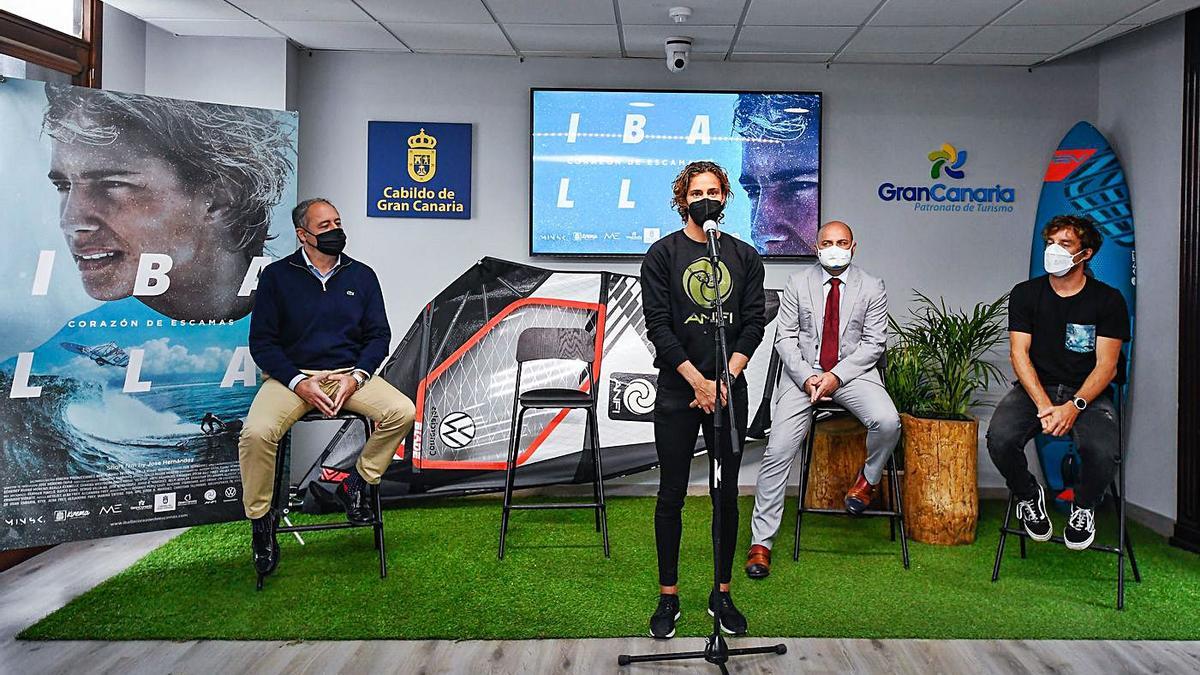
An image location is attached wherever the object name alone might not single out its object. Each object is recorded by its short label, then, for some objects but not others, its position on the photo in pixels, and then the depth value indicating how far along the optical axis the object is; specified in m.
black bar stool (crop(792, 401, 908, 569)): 3.74
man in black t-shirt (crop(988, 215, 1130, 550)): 3.50
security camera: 4.57
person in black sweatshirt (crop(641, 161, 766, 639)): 2.83
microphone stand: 2.51
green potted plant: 4.02
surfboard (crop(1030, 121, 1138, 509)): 4.58
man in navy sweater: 3.43
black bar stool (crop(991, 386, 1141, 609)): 3.29
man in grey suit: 3.77
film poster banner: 3.34
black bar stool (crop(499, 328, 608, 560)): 3.89
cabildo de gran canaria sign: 4.98
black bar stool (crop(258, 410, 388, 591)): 3.46
